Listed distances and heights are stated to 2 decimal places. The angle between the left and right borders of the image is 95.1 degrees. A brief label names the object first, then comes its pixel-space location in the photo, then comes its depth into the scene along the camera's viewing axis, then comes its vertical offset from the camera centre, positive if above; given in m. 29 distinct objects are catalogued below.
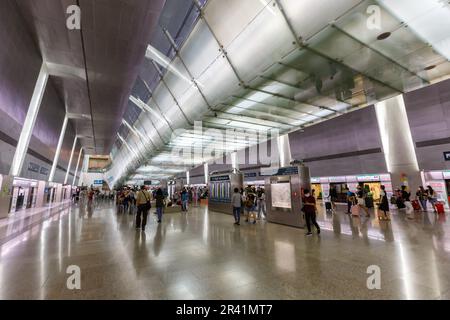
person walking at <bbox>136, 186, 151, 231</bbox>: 8.57 -0.36
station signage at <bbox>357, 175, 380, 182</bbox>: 15.66 +0.50
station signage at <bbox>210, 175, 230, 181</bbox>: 14.78 +0.88
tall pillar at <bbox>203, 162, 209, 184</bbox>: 35.59 +3.50
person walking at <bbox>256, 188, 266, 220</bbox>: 11.89 -0.69
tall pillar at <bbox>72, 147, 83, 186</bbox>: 35.67 +4.66
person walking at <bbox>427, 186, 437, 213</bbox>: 11.54 -0.81
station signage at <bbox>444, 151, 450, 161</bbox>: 12.37 +1.53
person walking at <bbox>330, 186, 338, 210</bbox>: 13.93 -0.63
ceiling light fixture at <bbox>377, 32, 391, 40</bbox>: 6.66 +4.83
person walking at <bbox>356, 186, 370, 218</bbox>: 11.36 -0.79
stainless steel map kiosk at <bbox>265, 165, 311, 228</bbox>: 9.09 -0.36
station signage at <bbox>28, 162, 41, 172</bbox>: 14.94 +2.24
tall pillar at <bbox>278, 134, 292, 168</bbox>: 22.56 +4.12
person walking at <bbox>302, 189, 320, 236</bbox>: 7.25 -0.72
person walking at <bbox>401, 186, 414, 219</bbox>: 10.94 -0.97
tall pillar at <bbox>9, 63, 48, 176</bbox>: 12.49 +4.32
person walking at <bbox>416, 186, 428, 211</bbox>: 12.02 -0.80
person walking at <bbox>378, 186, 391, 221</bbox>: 9.96 -0.92
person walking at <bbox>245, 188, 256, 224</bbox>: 9.93 -0.70
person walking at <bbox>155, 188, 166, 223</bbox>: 10.01 -0.49
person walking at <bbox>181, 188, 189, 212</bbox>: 15.84 -0.68
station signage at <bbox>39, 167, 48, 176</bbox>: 17.51 +2.18
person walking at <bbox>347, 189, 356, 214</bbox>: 12.39 -0.90
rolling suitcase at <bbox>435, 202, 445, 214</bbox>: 11.40 -1.42
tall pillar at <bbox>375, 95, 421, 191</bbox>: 13.86 +2.72
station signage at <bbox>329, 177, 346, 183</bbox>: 17.78 +0.57
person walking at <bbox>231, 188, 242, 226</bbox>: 9.48 -0.68
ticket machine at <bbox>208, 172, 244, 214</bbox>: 14.32 +0.05
